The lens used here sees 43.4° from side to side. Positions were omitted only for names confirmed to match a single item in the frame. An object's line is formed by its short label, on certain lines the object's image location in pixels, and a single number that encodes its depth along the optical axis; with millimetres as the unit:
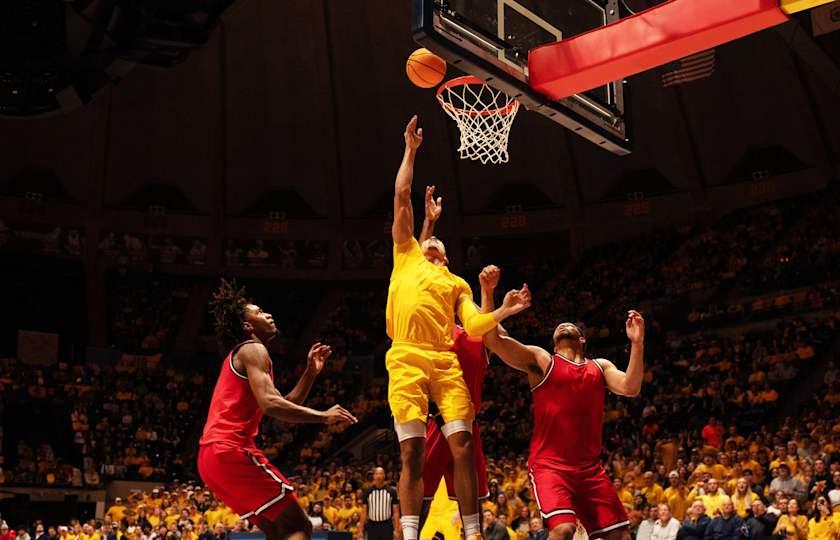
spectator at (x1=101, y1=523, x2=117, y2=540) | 17328
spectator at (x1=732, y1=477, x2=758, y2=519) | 13250
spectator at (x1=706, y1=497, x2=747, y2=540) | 12438
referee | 14148
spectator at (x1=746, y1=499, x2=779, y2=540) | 12445
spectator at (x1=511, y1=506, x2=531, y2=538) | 14320
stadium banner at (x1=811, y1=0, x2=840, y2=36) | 22019
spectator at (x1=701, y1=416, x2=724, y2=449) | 17016
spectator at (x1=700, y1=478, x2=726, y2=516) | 13297
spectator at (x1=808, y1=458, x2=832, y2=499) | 13172
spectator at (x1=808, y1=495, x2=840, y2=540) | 12219
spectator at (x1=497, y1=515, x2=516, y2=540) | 13148
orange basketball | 9078
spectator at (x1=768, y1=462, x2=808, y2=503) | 13357
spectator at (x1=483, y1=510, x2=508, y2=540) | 12844
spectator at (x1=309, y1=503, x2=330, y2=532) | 15219
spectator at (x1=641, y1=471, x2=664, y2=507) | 14552
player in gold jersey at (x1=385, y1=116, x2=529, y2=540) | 6699
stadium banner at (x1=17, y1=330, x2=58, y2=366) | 26984
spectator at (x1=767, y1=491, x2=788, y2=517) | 12688
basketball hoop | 10127
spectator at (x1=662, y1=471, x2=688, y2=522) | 14109
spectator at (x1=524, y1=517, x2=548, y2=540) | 13492
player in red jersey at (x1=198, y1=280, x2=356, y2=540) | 6199
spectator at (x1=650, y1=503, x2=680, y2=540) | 13039
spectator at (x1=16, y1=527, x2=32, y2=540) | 18609
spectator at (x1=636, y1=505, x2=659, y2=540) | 13480
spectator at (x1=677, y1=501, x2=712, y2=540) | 12688
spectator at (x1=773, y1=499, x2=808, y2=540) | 12383
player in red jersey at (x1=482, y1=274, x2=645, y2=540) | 6680
